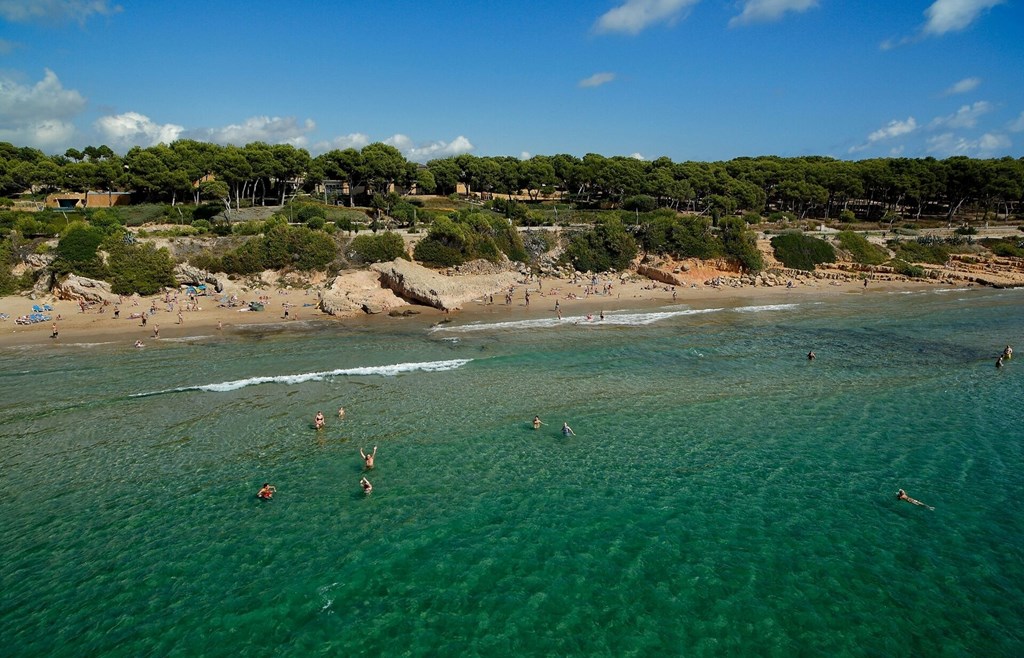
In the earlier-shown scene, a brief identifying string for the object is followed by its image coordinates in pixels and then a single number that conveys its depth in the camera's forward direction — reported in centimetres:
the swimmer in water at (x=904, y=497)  1614
